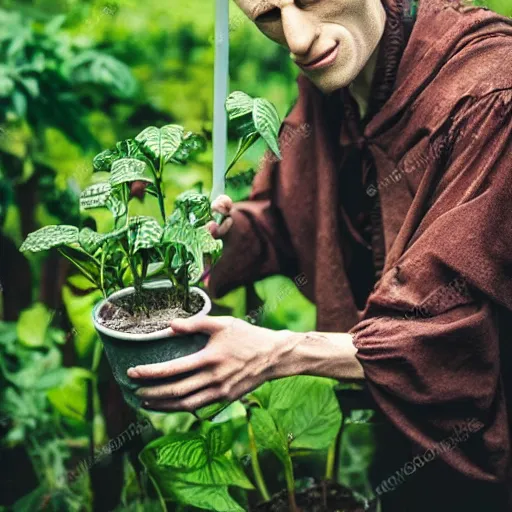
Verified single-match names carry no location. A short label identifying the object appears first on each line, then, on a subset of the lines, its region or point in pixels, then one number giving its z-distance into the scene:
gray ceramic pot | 1.51
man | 1.59
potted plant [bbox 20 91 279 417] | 1.51
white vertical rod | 1.73
